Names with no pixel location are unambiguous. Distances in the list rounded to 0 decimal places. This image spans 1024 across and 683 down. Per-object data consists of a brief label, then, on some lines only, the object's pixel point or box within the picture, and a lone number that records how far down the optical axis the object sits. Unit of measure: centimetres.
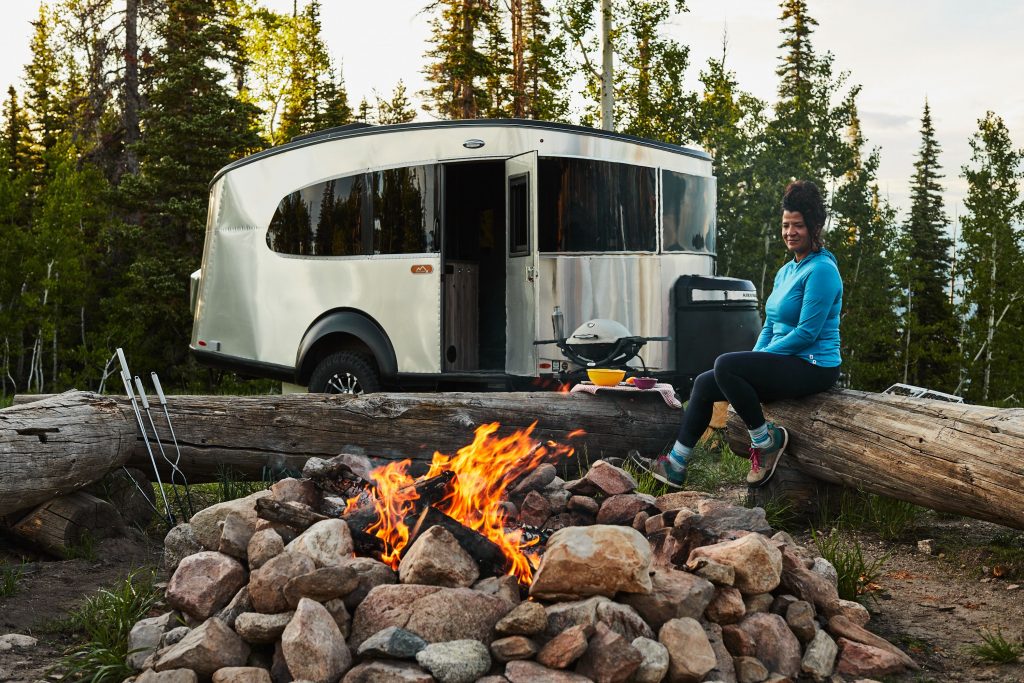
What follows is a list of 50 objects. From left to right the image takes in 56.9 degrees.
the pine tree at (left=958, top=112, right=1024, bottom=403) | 1773
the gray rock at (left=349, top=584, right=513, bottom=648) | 323
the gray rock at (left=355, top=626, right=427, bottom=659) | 310
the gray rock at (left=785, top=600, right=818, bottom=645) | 354
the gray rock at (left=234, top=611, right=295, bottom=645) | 327
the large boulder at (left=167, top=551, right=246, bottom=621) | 353
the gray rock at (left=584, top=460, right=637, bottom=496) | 450
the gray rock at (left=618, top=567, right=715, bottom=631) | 335
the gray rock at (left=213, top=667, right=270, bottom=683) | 312
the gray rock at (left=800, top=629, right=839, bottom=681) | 338
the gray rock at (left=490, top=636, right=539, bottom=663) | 311
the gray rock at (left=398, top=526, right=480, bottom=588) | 343
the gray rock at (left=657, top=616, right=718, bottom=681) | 315
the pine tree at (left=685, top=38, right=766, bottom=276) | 1770
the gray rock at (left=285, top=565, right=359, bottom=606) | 330
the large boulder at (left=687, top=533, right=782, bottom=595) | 359
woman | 512
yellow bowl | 652
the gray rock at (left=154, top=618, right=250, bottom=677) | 319
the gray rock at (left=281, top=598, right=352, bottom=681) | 309
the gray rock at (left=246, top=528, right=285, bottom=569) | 364
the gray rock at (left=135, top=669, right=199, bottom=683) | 313
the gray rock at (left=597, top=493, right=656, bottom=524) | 428
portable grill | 707
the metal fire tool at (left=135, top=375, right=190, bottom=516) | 536
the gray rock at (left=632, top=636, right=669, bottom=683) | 309
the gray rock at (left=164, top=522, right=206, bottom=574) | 421
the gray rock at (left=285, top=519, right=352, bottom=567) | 354
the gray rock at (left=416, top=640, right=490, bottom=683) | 303
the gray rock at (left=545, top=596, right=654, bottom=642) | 322
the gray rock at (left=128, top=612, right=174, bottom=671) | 347
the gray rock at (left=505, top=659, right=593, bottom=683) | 300
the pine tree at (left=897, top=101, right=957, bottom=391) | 2009
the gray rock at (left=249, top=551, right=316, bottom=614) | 338
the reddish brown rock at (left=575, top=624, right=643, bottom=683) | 303
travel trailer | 755
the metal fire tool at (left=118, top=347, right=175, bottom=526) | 523
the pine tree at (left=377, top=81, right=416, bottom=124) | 3494
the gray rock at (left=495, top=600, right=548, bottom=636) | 316
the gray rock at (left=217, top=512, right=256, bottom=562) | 377
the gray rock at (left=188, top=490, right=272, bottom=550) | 408
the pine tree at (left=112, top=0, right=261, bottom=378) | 1566
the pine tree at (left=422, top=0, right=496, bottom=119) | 2105
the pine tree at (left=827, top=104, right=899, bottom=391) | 1786
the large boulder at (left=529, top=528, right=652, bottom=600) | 331
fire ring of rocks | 312
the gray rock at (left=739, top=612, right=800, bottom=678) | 339
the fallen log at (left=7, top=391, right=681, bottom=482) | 595
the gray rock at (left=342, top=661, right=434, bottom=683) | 300
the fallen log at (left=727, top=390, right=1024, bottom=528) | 417
